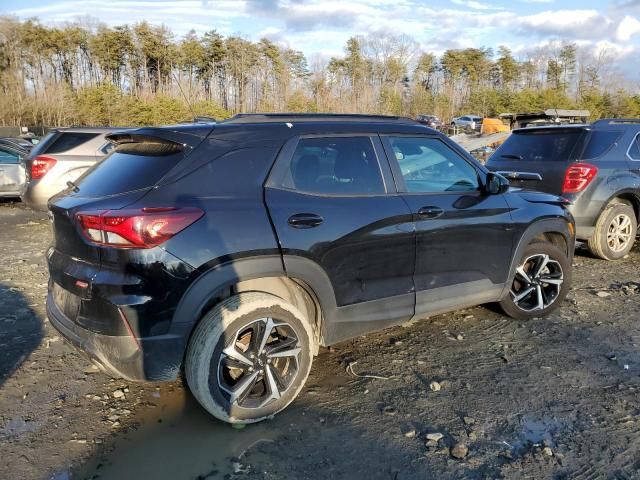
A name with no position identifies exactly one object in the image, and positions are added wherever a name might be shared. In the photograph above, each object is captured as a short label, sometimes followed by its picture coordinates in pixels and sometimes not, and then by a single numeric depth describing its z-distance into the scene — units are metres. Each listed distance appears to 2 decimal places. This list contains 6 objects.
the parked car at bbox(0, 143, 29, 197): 12.42
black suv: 2.83
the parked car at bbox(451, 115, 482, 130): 42.58
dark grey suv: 6.43
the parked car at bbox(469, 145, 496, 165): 18.78
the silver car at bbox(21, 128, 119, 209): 8.95
